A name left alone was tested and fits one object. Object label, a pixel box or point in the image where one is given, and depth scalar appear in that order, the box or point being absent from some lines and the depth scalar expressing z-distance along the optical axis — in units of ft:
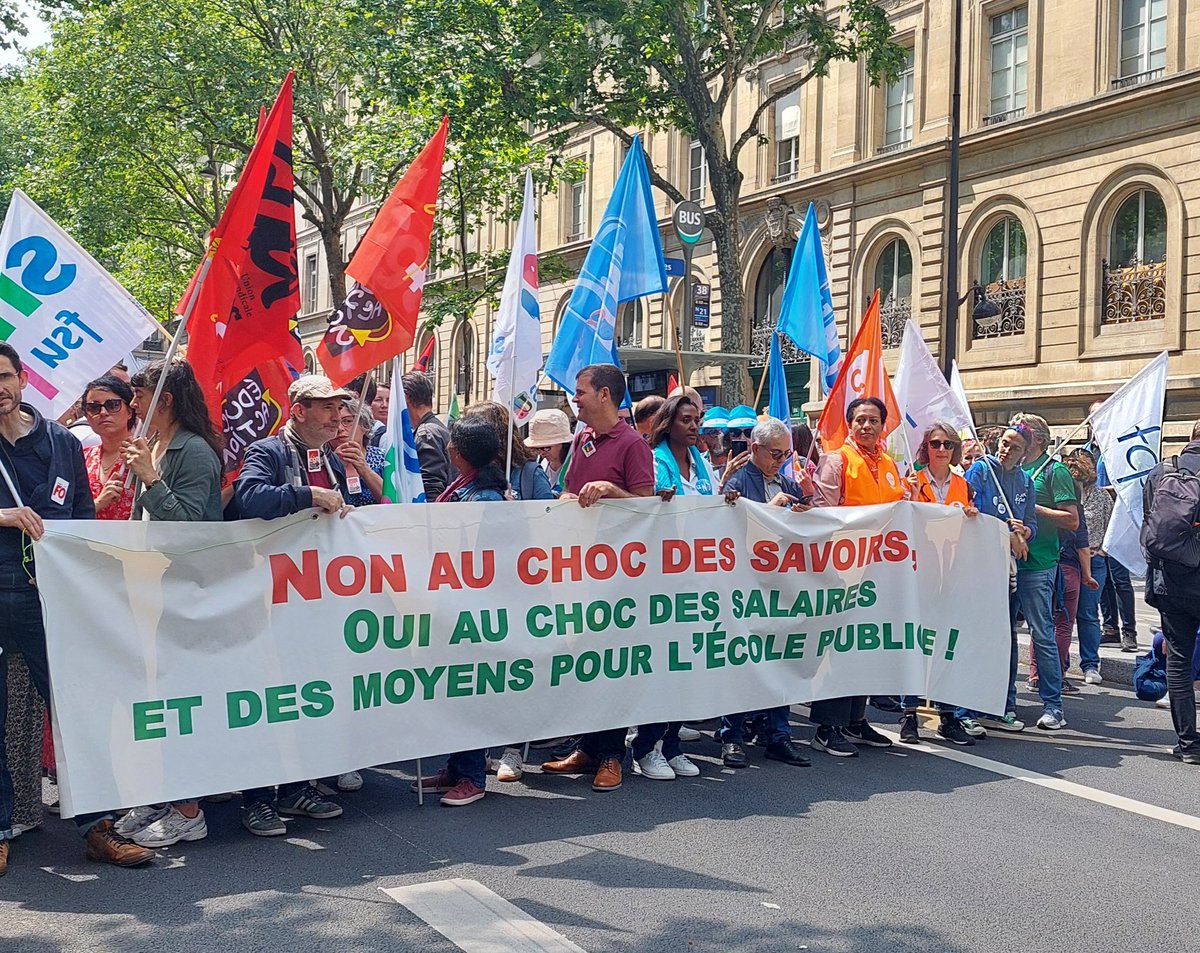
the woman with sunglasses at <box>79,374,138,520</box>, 18.83
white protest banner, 16.20
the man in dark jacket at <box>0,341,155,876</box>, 15.57
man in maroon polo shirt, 20.97
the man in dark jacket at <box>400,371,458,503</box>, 25.27
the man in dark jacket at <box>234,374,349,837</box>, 17.26
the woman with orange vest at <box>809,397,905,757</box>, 23.85
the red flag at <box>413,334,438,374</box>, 43.70
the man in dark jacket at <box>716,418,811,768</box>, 22.43
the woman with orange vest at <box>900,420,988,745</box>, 25.54
